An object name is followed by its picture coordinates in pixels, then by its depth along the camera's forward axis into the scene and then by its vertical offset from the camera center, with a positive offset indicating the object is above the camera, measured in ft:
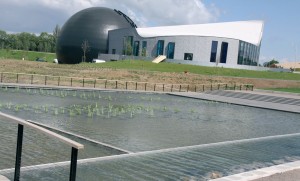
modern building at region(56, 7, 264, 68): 250.98 +16.32
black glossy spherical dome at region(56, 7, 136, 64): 265.95 +19.02
